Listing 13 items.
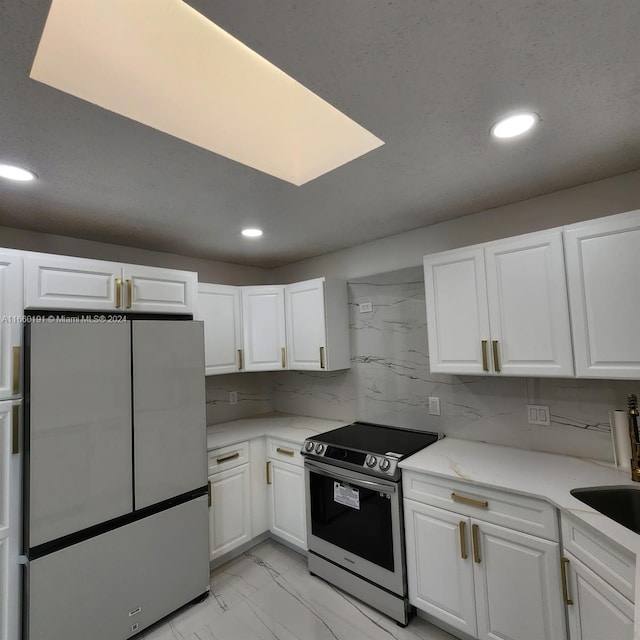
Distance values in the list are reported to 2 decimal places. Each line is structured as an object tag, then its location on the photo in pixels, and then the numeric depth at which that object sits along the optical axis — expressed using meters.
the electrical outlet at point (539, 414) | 2.11
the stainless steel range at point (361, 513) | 2.06
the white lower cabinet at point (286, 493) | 2.67
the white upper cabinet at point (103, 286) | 1.84
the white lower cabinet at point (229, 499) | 2.55
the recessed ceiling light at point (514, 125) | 1.36
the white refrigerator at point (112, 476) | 1.74
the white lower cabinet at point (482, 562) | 1.57
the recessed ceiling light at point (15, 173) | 1.56
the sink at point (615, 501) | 1.58
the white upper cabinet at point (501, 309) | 1.82
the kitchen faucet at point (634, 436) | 1.66
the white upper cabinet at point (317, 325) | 2.94
